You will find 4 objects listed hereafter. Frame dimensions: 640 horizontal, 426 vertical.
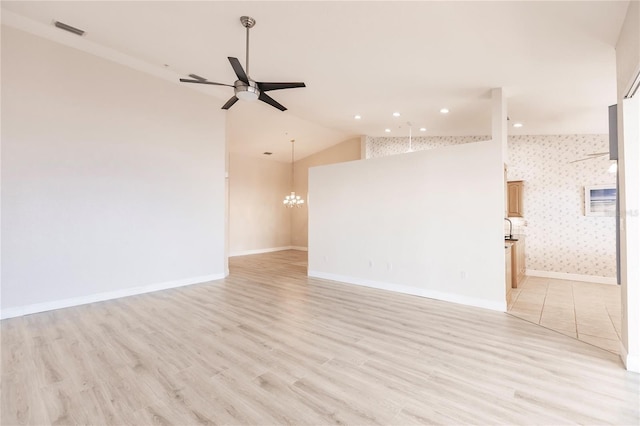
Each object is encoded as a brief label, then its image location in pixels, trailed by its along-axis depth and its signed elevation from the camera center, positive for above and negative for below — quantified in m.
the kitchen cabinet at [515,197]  6.86 +0.44
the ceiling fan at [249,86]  3.37 +1.66
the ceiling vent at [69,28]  3.82 +2.58
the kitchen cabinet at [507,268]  4.47 -0.85
